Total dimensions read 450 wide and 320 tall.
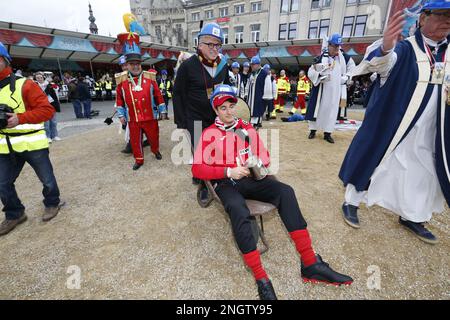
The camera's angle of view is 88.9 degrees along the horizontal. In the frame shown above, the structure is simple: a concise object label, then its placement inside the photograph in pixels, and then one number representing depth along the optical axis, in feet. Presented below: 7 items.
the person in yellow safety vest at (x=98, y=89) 57.82
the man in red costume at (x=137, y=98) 14.09
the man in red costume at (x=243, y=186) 6.12
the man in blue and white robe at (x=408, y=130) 6.82
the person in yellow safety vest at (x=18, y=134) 7.91
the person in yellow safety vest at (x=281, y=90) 39.19
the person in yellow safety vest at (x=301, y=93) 34.17
